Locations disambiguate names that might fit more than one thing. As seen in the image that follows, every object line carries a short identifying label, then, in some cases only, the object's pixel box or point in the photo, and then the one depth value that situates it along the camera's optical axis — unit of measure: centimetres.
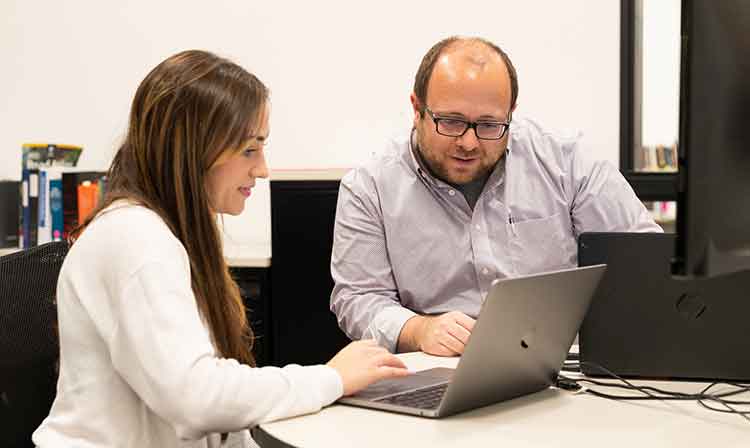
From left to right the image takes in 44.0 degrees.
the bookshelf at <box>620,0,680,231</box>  329
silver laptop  126
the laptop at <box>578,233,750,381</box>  150
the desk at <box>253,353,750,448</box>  123
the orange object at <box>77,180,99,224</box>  351
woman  129
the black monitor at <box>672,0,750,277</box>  99
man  219
